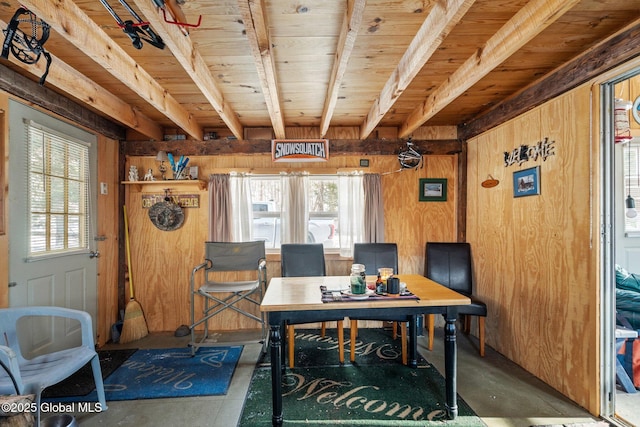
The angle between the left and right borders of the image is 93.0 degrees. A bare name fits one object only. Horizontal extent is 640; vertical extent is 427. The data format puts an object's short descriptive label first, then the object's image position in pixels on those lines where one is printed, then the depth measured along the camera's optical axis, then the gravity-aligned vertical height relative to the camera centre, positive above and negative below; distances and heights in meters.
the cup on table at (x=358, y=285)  2.04 -0.49
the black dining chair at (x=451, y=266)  3.11 -0.55
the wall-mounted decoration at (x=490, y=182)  2.86 +0.29
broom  3.12 -1.12
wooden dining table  1.82 -0.58
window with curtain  3.49 +0.04
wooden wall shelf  3.23 +0.32
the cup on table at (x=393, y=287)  2.04 -0.50
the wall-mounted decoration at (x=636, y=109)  2.50 +0.86
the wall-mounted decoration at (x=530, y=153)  2.27 +0.49
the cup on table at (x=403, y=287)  2.08 -0.53
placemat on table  1.91 -0.54
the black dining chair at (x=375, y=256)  3.10 -0.44
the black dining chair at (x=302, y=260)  3.04 -0.47
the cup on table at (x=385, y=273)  2.17 -0.44
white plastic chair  1.56 -0.89
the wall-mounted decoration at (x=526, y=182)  2.37 +0.25
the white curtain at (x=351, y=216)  3.39 -0.03
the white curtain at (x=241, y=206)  3.36 +0.08
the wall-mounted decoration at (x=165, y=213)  3.31 +0.00
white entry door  2.18 -0.16
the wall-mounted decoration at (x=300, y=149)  3.32 +0.70
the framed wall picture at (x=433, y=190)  3.49 +0.27
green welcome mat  1.92 -1.29
